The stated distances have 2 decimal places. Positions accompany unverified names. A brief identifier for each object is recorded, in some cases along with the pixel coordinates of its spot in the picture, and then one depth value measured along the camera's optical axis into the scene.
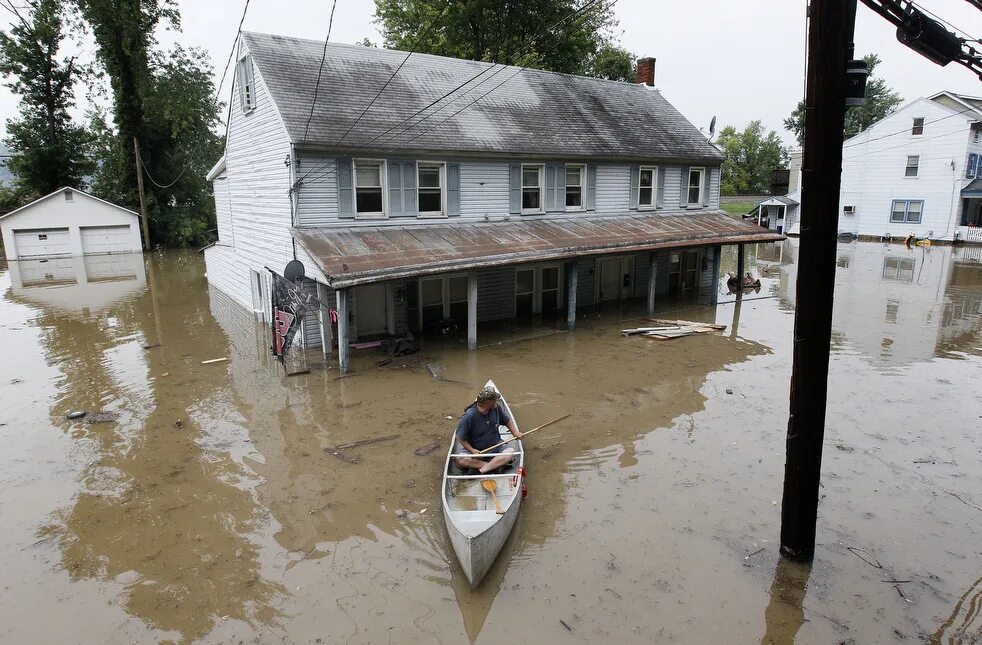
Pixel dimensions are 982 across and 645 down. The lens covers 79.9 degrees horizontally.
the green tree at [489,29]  34.70
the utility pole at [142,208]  38.59
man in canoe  8.97
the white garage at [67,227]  36.12
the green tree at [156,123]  38.75
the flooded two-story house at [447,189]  15.70
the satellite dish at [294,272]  14.18
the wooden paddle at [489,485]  8.14
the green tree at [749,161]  73.38
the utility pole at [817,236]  5.85
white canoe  6.80
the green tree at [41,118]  40.25
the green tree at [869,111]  69.81
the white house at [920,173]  38.97
